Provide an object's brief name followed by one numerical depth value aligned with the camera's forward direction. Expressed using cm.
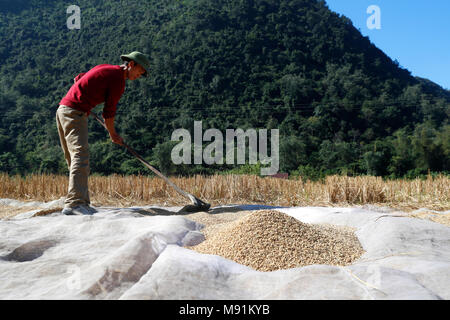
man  305
